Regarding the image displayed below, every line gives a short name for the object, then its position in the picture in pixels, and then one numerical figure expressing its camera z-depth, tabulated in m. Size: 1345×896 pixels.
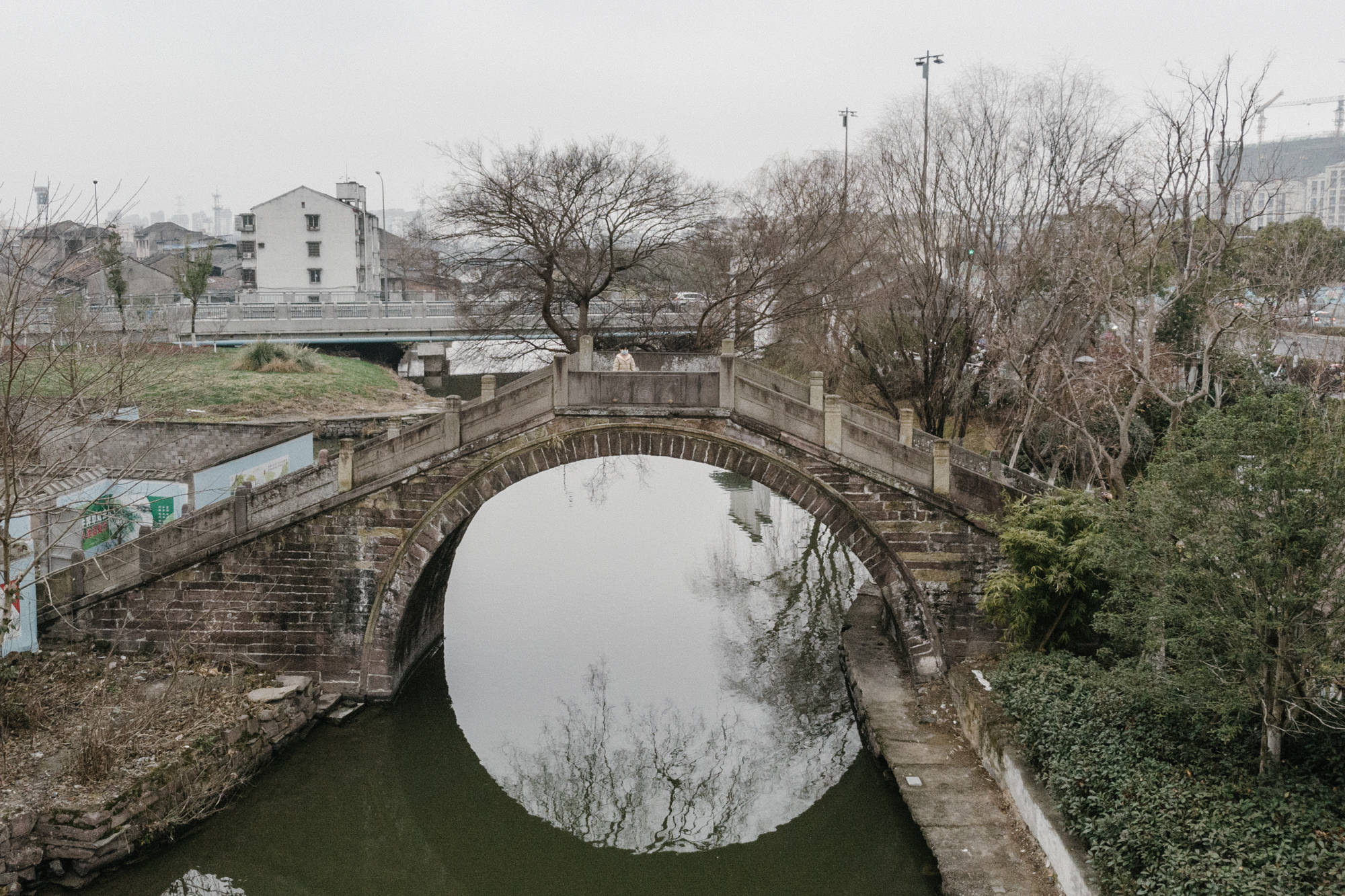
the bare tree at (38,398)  12.52
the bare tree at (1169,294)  15.40
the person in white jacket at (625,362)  16.77
